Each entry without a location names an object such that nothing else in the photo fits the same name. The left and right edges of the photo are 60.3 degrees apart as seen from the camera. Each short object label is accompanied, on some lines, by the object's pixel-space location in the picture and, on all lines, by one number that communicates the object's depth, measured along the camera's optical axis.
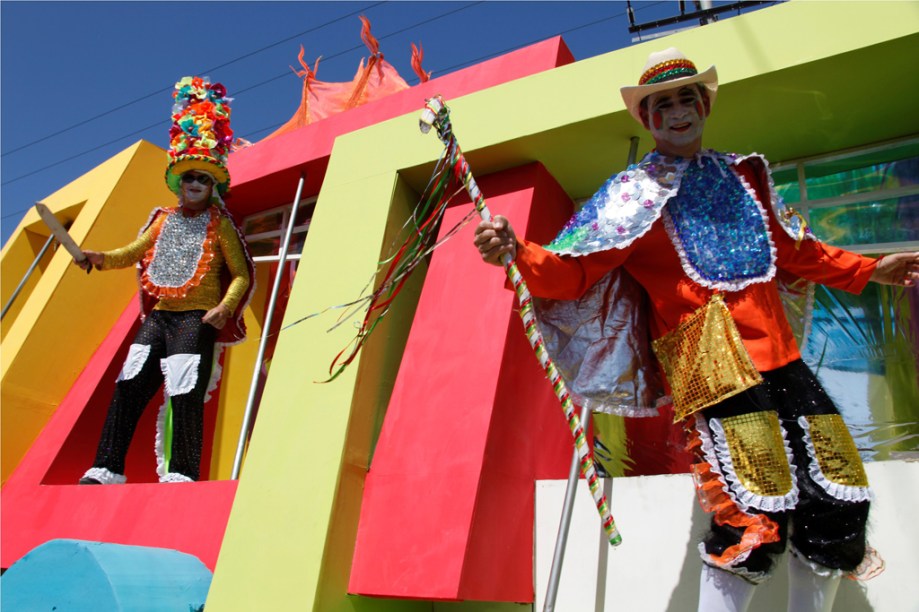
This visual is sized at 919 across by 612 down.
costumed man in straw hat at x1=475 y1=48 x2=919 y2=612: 1.92
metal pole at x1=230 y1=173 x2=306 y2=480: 3.82
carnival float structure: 2.73
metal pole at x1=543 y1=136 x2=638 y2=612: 2.51
